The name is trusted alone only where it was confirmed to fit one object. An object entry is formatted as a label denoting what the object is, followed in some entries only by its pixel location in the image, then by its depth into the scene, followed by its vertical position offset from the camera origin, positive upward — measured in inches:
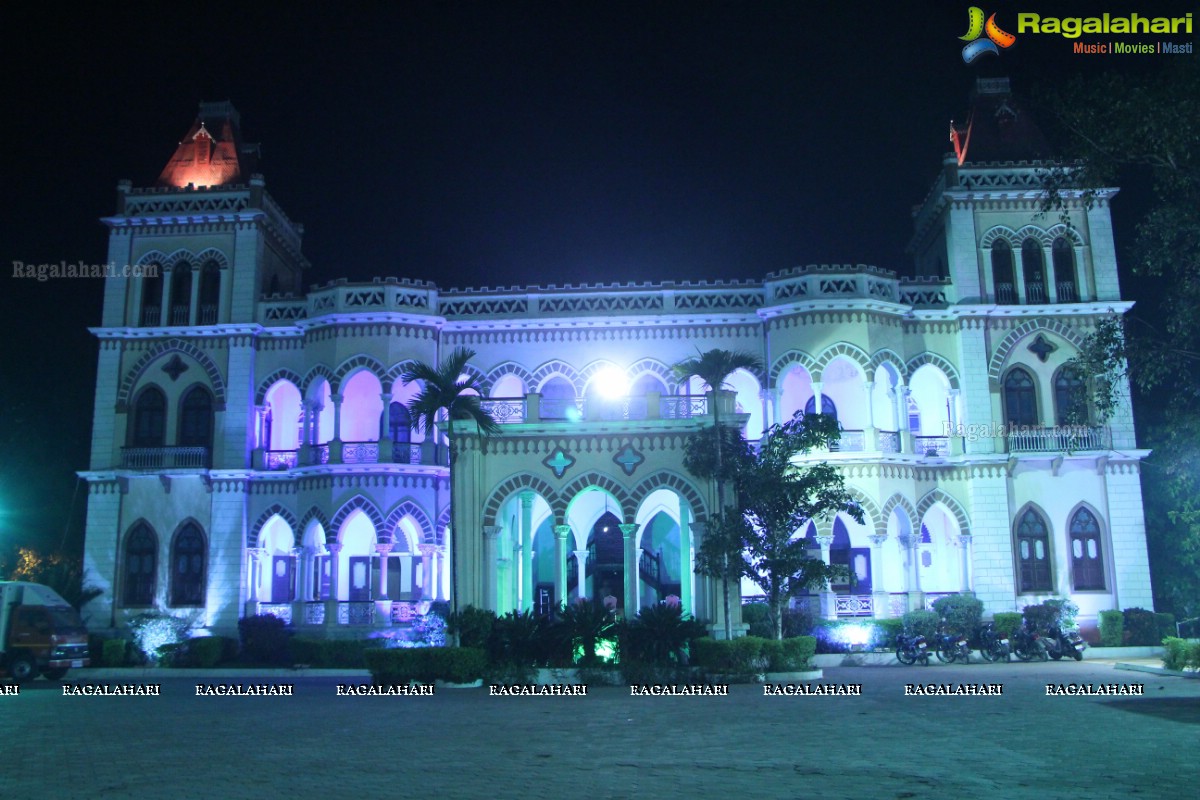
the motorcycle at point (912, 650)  1036.5 -48.7
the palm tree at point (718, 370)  931.3 +201.2
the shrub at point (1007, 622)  1132.6 -25.5
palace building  1243.8 +234.3
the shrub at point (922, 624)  1101.7 -25.8
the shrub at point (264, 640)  1187.9 -36.0
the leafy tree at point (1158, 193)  685.9 +263.9
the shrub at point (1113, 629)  1175.0 -35.3
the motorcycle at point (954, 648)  1059.9 -48.1
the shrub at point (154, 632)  1184.8 -26.6
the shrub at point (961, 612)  1122.7 -14.8
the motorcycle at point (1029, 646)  1067.9 -47.4
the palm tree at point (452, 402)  918.4 +169.5
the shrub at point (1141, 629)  1171.3 -35.6
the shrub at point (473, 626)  869.2 -17.2
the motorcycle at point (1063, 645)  1068.5 -47.1
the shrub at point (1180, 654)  859.4 -47.4
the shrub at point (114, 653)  1171.3 -47.0
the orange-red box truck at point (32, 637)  983.0 -24.5
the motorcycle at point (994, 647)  1069.1 -48.1
